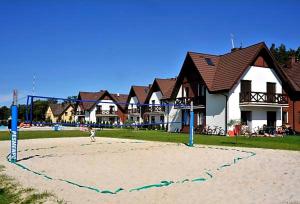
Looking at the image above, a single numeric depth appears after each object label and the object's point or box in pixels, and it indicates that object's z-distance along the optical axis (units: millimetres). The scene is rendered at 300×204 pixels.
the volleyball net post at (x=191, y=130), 12602
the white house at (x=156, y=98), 33377
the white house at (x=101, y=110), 46898
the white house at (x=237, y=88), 21270
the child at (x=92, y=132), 16580
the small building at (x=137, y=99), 38628
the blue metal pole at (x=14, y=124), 8967
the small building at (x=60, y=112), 54579
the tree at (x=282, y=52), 47693
